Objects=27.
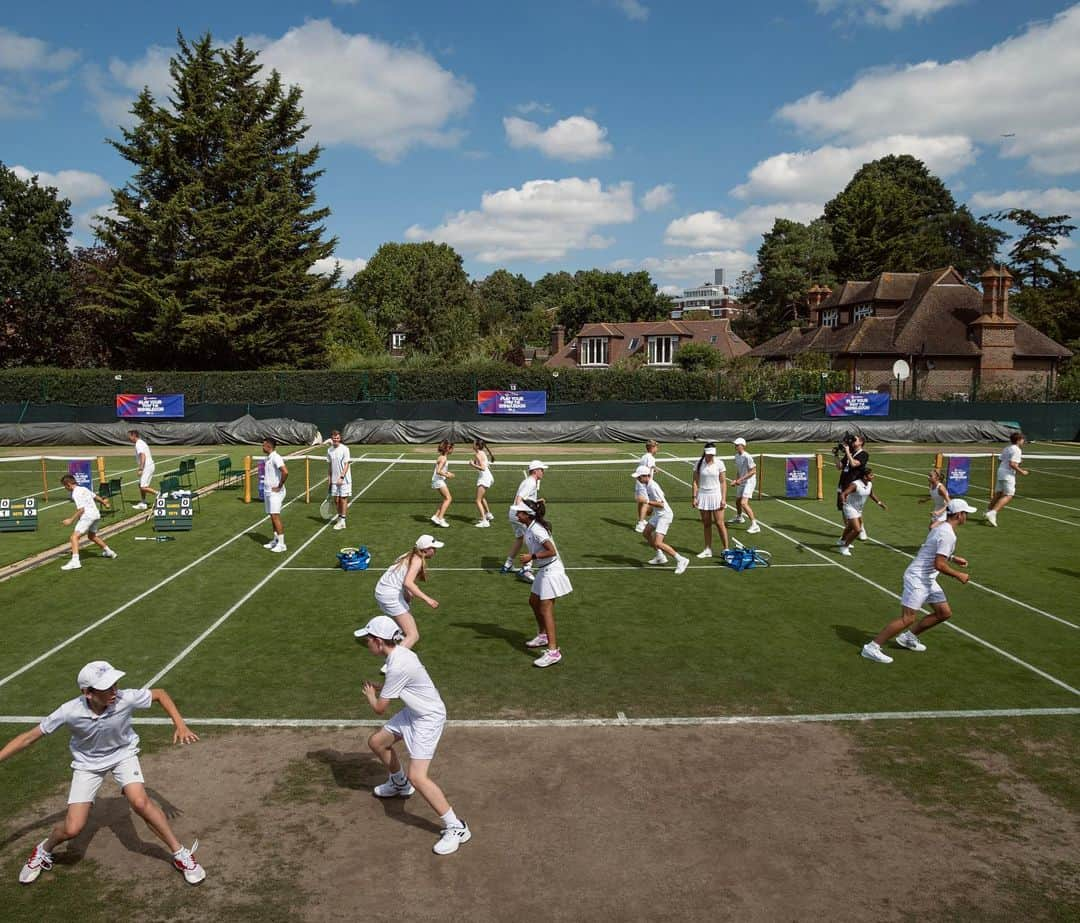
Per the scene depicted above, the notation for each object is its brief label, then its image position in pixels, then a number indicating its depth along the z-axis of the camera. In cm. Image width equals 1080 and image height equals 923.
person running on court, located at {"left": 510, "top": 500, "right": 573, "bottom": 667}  1022
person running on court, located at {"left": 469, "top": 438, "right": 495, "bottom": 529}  1867
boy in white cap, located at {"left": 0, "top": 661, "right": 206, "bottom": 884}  597
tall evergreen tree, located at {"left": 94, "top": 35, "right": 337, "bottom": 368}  5128
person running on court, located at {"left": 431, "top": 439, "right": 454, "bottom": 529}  1892
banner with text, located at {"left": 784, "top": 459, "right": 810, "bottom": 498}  2256
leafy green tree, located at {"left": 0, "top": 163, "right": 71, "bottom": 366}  5500
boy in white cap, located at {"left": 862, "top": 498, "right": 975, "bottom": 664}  1013
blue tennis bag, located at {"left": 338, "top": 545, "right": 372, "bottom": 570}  1525
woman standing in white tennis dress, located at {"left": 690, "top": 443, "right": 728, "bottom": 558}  1521
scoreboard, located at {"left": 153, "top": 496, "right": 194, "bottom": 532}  1805
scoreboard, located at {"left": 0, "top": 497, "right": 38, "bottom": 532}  1841
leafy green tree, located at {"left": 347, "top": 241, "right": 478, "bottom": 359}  6715
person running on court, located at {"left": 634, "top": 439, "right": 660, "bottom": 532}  1656
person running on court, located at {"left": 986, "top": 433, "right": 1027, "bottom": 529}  1936
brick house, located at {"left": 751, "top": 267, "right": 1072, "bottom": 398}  5531
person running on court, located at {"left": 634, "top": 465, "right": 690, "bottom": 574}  1480
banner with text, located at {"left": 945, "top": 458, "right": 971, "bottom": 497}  2158
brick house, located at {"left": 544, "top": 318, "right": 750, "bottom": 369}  8556
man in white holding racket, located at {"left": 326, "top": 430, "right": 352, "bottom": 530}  1838
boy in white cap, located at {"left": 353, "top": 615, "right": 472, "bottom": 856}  654
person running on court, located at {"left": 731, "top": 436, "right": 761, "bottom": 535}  1797
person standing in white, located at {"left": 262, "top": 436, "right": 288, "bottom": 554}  1628
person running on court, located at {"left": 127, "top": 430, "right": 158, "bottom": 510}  2016
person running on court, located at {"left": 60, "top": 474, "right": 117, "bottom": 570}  1504
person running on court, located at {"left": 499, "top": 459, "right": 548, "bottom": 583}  1442
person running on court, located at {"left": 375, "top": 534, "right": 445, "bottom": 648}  908
